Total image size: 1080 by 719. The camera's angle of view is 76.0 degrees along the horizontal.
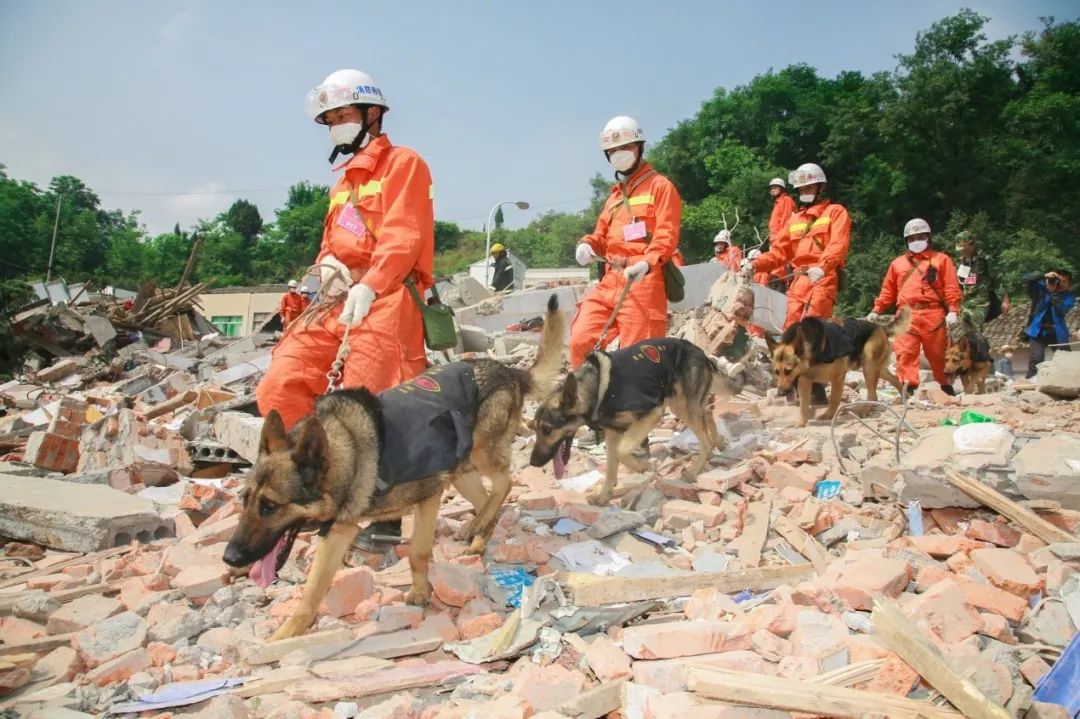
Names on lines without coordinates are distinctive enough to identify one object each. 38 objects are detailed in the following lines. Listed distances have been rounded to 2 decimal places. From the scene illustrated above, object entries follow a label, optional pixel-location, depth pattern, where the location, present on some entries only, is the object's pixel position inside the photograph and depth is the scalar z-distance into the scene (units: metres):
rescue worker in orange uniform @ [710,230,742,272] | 13.09
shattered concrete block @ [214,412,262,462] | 6.20
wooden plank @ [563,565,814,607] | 3.45
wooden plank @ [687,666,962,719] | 2.34
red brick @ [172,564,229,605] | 3.69
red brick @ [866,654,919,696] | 2.53
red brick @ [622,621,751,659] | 2.82
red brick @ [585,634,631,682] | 2.75
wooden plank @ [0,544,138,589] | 4.07
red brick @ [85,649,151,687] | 2.99
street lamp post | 23.86
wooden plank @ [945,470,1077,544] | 3.71
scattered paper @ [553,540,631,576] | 4.21
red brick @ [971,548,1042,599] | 3.27
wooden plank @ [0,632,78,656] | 3.18
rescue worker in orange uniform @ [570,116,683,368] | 6.16
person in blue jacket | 11.68
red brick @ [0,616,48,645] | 3.34
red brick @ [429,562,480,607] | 3.58
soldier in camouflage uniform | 11.23
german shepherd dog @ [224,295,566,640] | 3.00
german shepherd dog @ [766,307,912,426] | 7.69
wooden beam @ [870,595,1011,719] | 2.31
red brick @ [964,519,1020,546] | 3.90
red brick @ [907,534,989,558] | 3.79
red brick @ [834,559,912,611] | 3.25
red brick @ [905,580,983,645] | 2.93
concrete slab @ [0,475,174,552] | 4.58
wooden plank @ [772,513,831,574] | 4.07
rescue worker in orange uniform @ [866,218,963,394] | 9.31
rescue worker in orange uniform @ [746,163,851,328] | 8.56
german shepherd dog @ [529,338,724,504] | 5.50
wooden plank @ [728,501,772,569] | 4.24
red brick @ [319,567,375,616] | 3.51
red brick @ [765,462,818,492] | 5.27
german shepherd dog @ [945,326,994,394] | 11.46
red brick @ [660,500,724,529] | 4.81
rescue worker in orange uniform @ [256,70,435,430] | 4.06
